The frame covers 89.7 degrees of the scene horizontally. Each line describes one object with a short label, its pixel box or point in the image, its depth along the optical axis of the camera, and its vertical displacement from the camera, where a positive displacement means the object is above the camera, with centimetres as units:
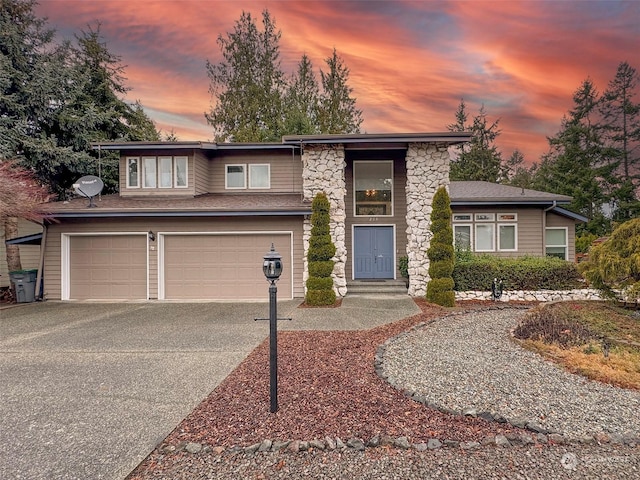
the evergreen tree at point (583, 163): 2197 +568
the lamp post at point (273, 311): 302 -64
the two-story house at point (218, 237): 927 +24
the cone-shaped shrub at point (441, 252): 830 -23
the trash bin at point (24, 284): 932 -111
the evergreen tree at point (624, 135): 2158 +737
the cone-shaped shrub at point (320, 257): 838 -34
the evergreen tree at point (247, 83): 2098 +1072
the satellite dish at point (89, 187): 966 +180
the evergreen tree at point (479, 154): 2670 +748
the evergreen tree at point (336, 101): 2189 +988
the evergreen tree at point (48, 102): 1209 +590
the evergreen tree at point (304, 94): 2155 +1033
